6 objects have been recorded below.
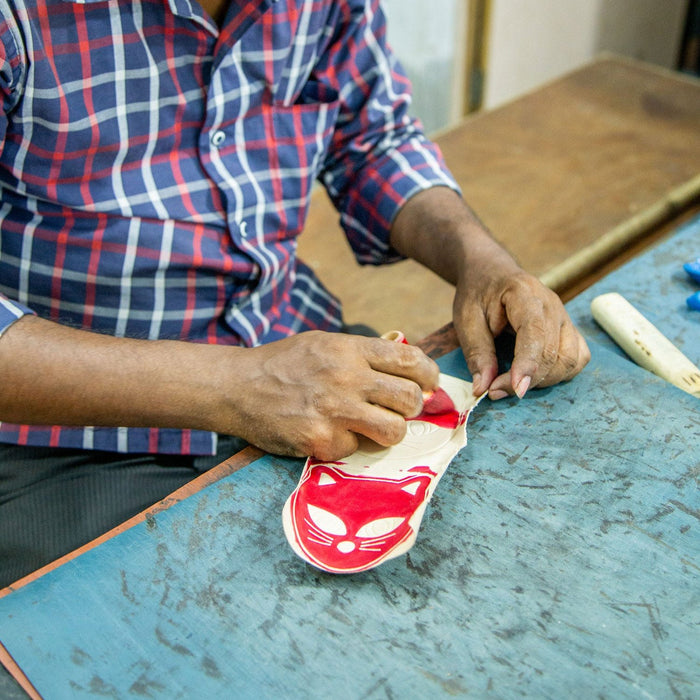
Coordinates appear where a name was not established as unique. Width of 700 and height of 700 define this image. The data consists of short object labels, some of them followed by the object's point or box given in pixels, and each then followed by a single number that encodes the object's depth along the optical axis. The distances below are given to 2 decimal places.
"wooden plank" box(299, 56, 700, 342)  1.53
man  0.79
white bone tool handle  0.88
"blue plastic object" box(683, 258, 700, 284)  1.04
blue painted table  0.59
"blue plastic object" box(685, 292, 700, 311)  0.99
